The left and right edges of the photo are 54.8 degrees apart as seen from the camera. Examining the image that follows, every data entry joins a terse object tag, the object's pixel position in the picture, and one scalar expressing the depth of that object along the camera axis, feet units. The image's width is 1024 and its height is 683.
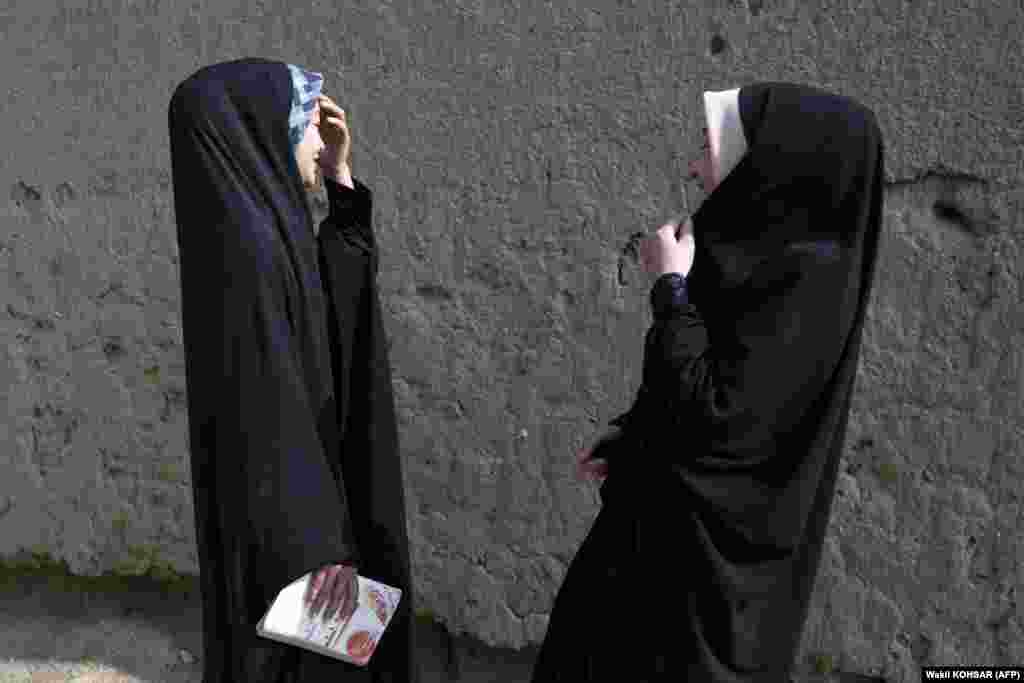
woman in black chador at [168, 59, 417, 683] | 5.58
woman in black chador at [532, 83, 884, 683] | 5.12
